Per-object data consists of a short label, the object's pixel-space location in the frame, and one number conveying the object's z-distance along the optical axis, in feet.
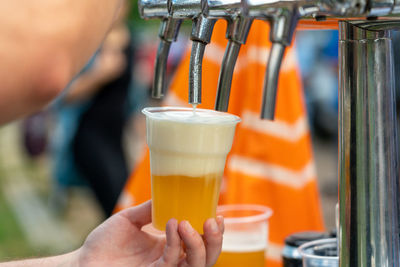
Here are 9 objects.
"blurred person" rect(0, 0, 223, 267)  2.93
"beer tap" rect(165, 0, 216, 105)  3.12
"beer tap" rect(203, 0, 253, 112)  3.07
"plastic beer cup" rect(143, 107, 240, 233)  3.31
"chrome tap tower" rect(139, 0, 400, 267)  3.15
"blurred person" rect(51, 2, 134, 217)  12.28
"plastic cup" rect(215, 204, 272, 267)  3.79
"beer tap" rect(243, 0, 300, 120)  2.95
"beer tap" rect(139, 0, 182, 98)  3.25
